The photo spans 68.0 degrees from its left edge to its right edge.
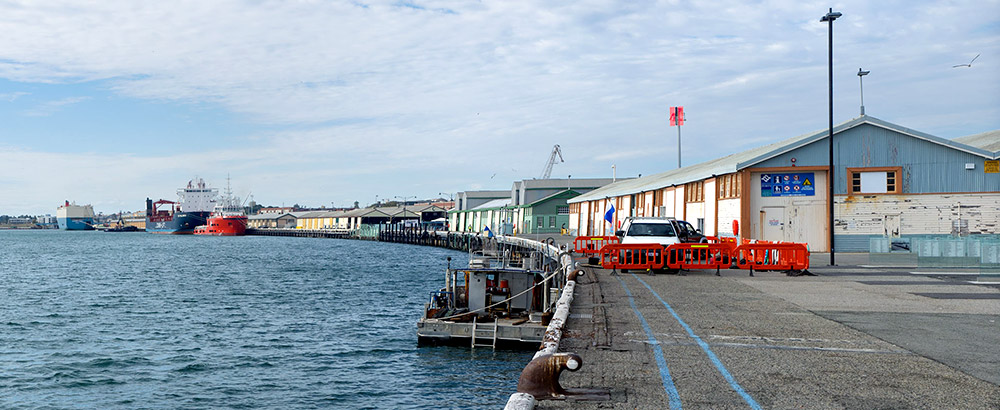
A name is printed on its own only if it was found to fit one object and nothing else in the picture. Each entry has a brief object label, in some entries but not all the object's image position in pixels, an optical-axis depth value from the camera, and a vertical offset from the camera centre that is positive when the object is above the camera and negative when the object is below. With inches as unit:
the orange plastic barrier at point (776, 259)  979.9 -34.3
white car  1035.9 -1.5
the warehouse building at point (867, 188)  1371.8 +82.1
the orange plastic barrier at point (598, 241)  1311.5 -21.8
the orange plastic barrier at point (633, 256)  983.0 -34.7
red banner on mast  2955.2 +464.4
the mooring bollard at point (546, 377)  308.2 -61.9
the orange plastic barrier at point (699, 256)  976.9 -33.6
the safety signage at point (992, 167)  1359.5 +121.0
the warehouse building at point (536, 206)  3472.0 +111.5
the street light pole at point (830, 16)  1100.8 +321.0
